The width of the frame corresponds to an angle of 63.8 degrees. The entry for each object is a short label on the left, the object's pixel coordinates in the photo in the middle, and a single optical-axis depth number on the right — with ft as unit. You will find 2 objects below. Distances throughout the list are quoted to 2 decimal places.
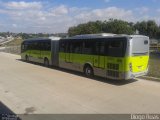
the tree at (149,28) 134.37
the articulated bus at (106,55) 21.00
